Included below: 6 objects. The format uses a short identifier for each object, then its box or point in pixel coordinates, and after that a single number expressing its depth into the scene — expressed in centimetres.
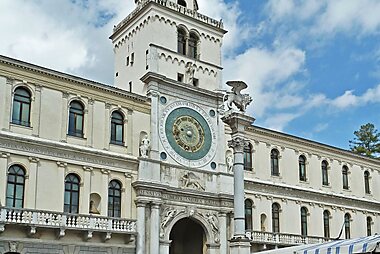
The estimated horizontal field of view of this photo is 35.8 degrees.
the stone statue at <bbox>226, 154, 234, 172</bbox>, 3654
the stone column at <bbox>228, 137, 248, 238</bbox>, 2214
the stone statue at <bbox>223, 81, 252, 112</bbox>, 2331
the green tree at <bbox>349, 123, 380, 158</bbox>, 5981
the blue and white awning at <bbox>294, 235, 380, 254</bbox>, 1466
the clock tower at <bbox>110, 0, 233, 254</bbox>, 3266
